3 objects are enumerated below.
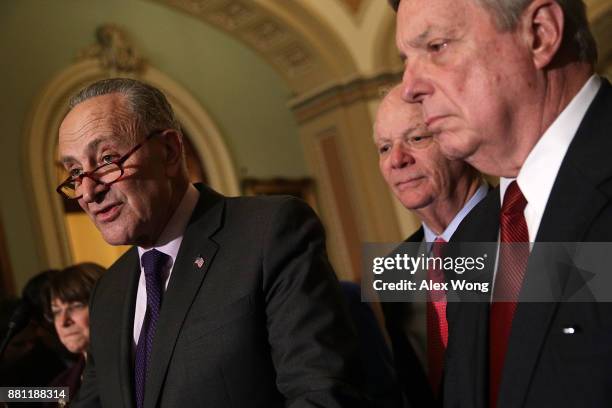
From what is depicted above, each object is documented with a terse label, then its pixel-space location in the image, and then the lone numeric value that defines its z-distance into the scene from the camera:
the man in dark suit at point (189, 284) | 1.69
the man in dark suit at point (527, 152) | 1.11
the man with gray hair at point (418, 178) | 2.21
